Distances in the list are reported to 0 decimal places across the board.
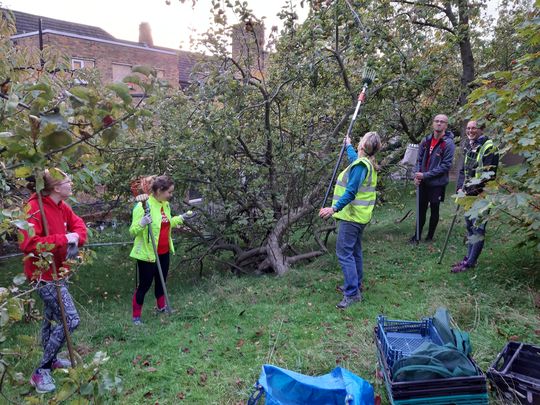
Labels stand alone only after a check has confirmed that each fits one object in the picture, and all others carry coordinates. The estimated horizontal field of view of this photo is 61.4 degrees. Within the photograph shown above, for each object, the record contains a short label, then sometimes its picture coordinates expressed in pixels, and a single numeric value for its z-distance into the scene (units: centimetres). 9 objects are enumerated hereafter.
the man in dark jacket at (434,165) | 680
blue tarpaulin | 304
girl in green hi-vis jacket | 516
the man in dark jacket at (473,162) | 548
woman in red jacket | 375
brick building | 1730
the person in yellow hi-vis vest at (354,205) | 481
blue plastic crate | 339
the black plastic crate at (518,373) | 292
